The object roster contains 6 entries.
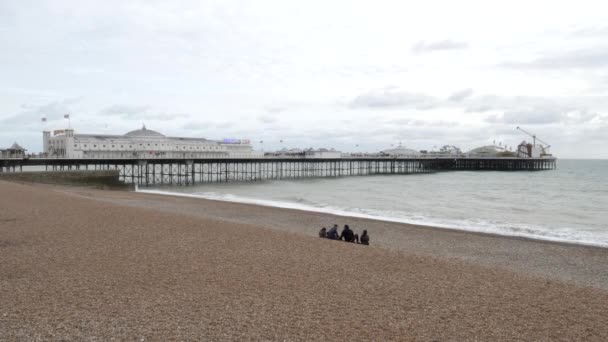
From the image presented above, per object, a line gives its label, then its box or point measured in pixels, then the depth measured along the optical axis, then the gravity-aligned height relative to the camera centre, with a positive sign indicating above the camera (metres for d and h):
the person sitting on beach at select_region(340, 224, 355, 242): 12.34 -1.98
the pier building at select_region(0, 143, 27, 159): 41.31 +0.82
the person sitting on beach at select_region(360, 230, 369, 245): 12.02 -2.04
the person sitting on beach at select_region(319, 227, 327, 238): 12.74 -2.01
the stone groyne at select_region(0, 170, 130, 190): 34.78 -1.29
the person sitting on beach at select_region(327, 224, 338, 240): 12.45 -1.97
